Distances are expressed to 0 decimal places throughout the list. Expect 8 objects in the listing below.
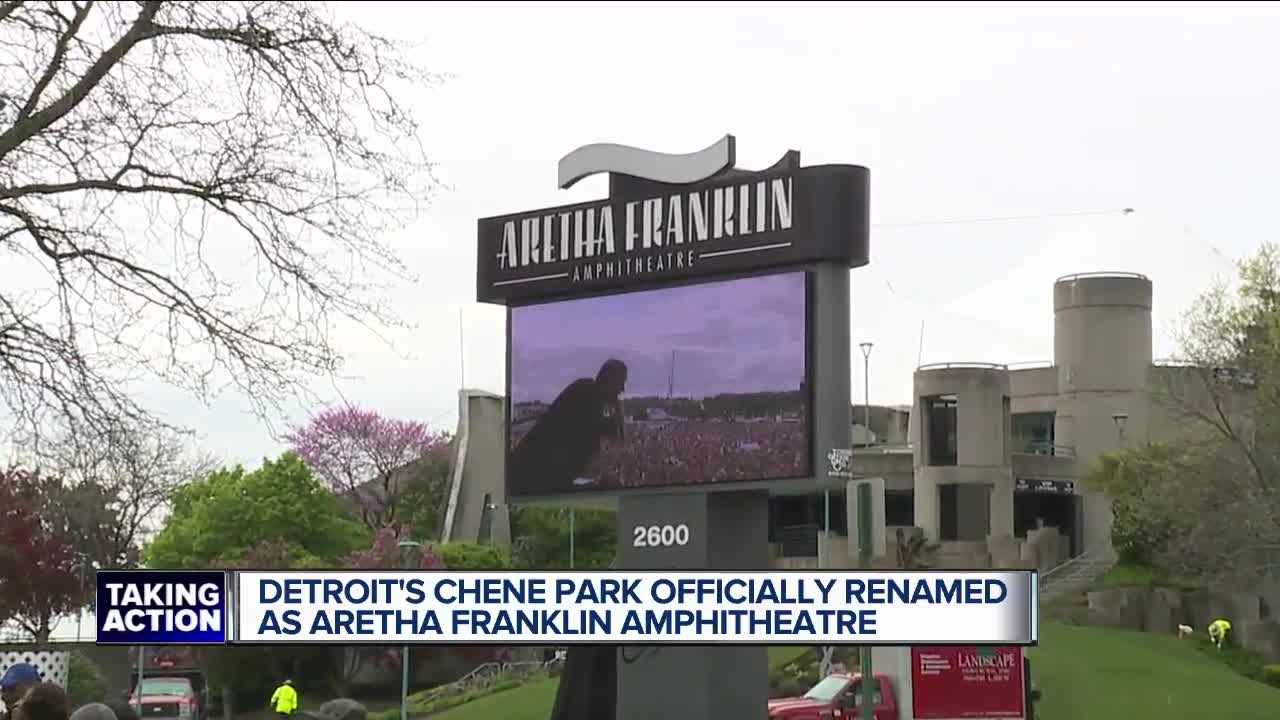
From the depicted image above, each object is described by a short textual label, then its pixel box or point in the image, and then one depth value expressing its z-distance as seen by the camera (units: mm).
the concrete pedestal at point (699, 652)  29047
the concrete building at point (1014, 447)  72562
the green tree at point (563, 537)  81000
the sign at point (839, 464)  28469
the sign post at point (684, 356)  28875
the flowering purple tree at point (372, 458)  88750
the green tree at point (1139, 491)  58031
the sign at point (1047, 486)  75500
